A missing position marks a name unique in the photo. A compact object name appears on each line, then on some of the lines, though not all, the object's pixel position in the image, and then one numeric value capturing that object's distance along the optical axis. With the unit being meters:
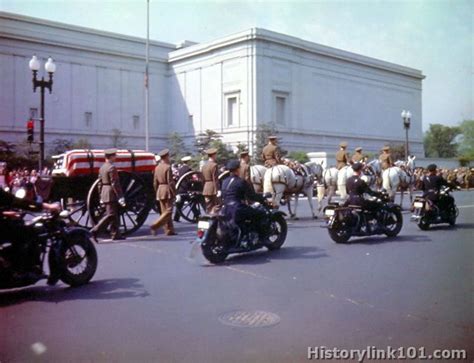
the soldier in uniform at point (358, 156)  19.56
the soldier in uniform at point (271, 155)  16.39
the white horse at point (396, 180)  19.05
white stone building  44.38
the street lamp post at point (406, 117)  34.62
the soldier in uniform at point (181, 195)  15.33
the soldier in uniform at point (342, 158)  18.41
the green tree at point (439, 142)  70.38
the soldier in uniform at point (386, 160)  20.00
